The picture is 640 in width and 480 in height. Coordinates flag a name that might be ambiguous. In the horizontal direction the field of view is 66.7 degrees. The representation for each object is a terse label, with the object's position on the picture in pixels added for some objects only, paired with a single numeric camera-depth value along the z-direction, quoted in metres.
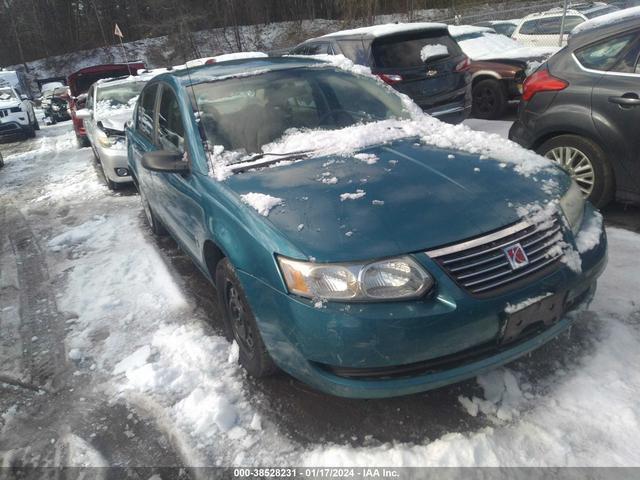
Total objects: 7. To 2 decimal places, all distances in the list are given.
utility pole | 10.90
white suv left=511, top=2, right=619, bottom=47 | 11.93
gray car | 3.85
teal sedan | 2.08
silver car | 7.14
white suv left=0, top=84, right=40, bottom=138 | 14.49
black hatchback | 6.58
